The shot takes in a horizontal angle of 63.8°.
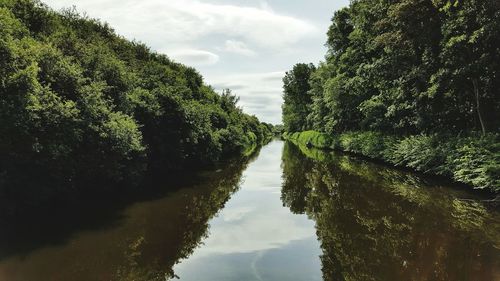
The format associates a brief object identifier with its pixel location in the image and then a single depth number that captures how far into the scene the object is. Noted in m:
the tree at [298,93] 80.12
